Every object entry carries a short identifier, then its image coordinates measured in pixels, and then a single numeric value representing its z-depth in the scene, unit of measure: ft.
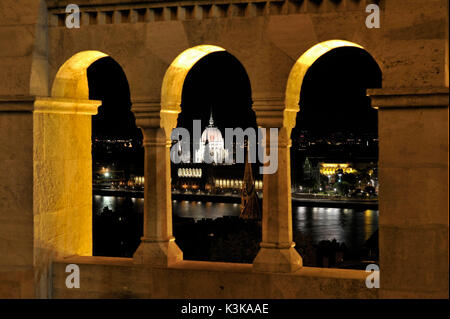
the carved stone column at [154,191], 24.23
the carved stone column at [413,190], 20.42
